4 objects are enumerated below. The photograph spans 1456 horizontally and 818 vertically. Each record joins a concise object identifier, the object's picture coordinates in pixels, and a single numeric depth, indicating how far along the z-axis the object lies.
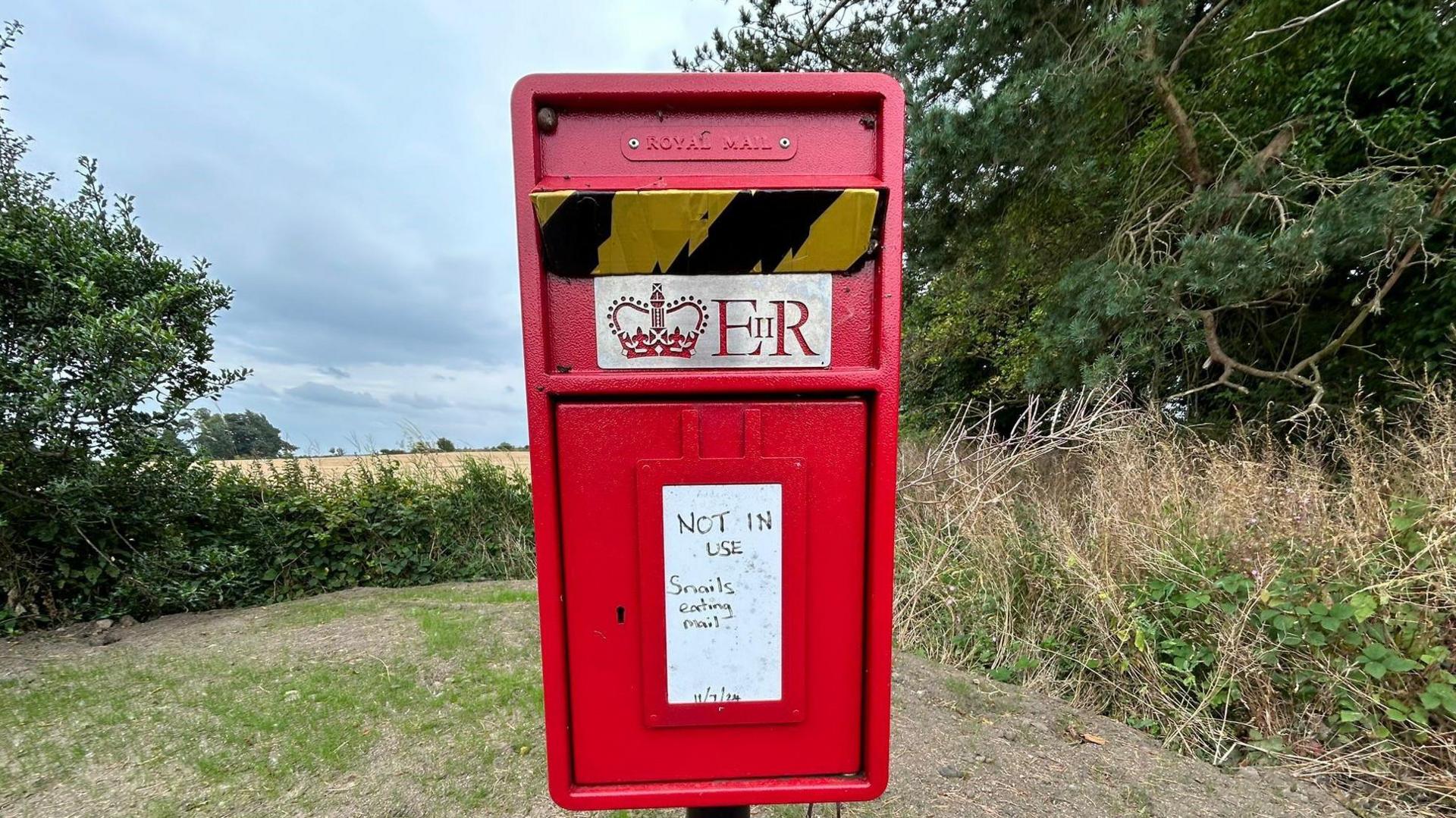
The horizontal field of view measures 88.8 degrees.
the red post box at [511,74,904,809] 0.51
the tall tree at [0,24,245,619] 1.32
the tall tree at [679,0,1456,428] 2.95
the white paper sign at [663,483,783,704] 0.54
